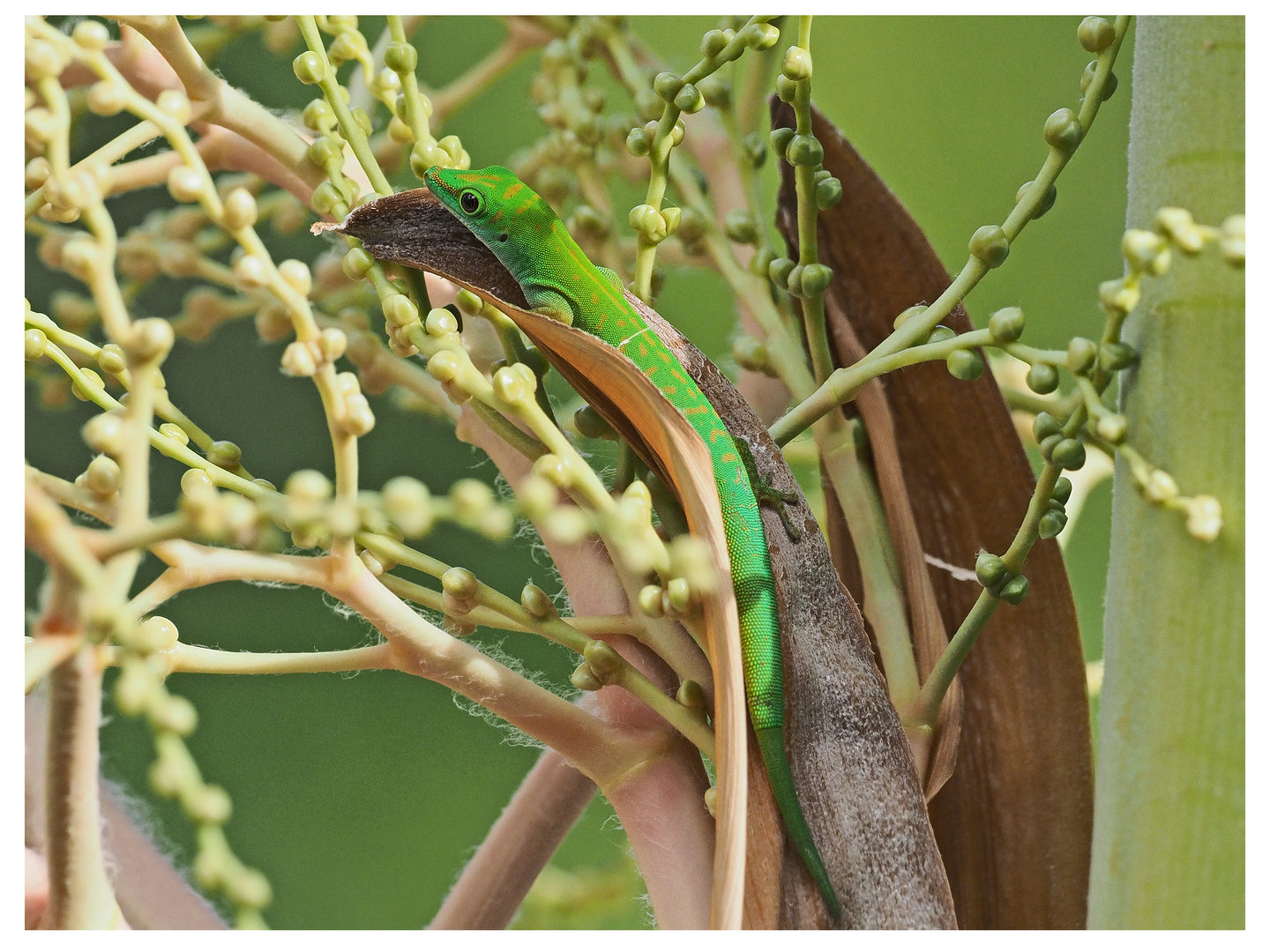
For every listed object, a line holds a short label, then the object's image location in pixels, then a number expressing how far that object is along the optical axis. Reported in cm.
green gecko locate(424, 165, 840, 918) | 192
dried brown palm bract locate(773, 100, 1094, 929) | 194
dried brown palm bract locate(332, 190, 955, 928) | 191
